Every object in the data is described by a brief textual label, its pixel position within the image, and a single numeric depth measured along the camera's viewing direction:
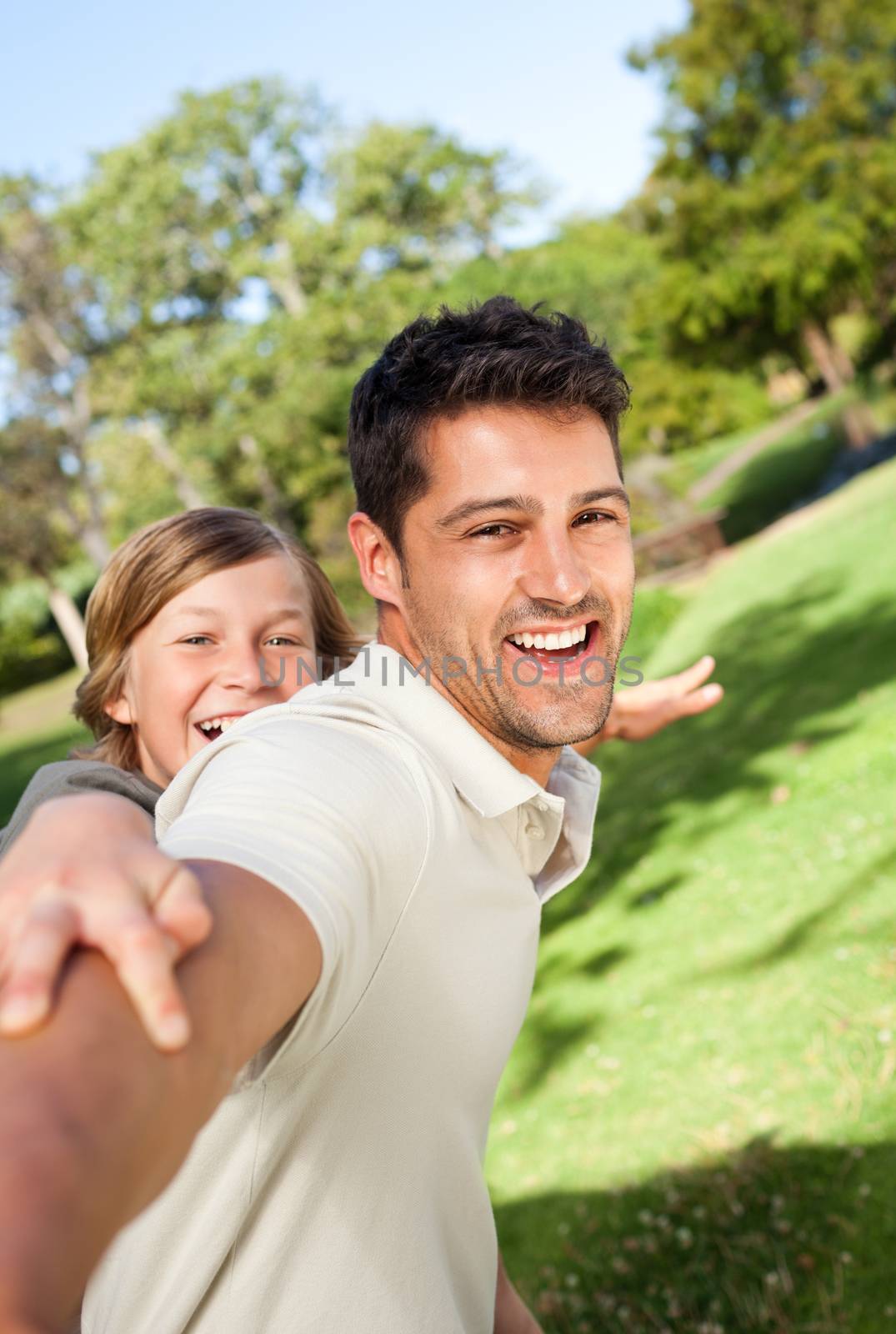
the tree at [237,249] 33.84
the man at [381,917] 0.85
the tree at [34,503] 25.94
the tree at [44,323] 27.03
